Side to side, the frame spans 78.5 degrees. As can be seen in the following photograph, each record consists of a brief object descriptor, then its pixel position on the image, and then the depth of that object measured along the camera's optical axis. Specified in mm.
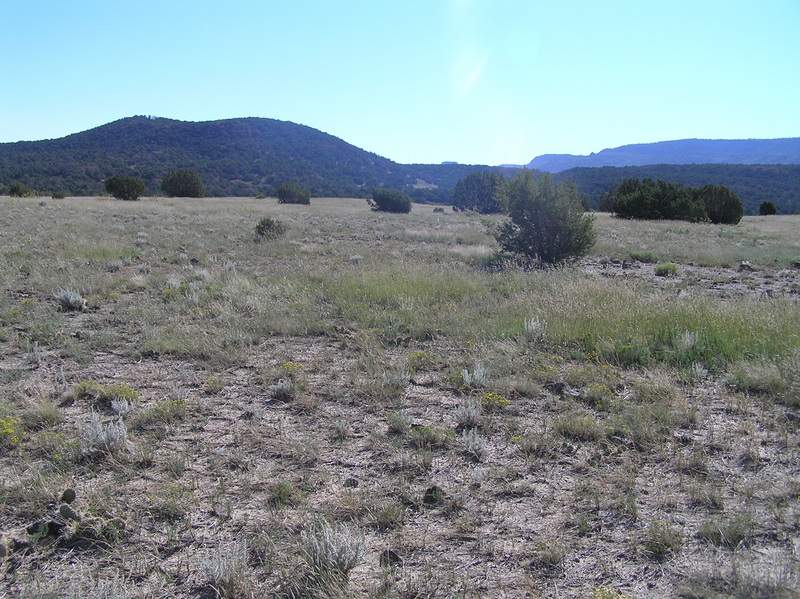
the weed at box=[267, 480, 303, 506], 2970
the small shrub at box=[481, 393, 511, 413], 4246
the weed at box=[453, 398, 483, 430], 3951
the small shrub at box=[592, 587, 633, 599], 2202
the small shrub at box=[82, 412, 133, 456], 3447
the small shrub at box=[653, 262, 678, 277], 11930
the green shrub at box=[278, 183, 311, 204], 46172
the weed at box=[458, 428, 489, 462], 3508
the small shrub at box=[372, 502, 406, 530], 2766
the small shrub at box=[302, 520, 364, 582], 2338
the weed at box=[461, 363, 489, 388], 4699
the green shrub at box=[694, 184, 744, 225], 34938
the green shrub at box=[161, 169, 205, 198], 48291
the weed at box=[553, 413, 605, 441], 3697
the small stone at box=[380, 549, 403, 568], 2451
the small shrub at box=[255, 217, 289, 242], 17094
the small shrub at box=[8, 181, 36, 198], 41953
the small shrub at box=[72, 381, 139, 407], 4364
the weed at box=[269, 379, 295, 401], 4575
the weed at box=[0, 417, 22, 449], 3561
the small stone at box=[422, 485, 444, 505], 2998
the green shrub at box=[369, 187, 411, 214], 44125
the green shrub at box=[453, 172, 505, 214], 56719
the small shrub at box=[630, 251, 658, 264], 14211
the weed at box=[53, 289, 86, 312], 7527
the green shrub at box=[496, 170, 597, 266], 12703
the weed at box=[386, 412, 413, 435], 3889
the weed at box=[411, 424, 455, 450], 3670
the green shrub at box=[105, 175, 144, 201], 39281
